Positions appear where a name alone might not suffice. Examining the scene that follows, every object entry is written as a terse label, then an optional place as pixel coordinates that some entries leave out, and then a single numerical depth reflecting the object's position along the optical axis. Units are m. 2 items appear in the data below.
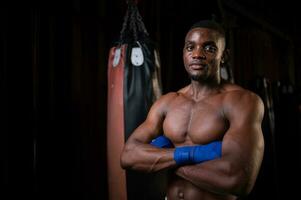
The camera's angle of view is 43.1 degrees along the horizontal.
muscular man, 1.42
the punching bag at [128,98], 2.29
